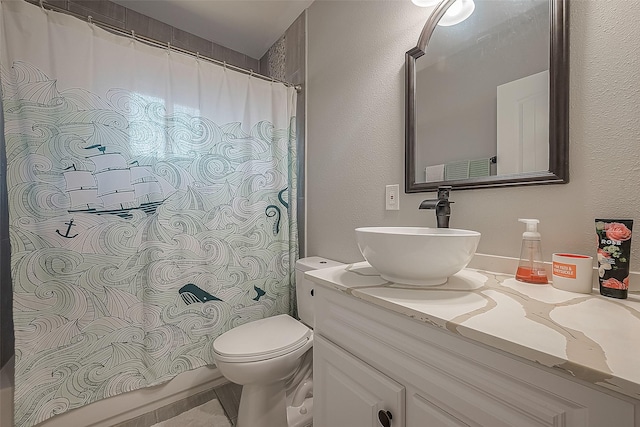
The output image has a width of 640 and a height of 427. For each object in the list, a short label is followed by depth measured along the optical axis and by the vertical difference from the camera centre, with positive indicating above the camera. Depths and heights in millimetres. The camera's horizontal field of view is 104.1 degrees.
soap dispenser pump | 697 -141
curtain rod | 1103 +893
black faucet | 805 +9
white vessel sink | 584 -110
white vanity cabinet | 348 -317
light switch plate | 1152 +61
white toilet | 1063 -678
